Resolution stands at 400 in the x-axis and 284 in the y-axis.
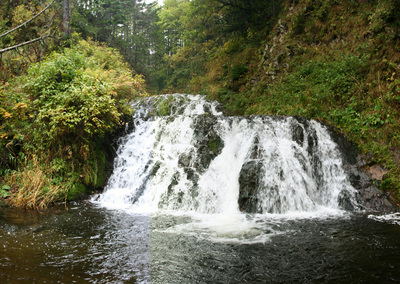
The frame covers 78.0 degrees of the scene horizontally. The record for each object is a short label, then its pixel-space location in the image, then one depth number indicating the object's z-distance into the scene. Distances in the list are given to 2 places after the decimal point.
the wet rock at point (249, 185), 7.02
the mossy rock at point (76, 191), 7.48
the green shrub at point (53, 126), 7.02
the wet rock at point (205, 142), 8.76
